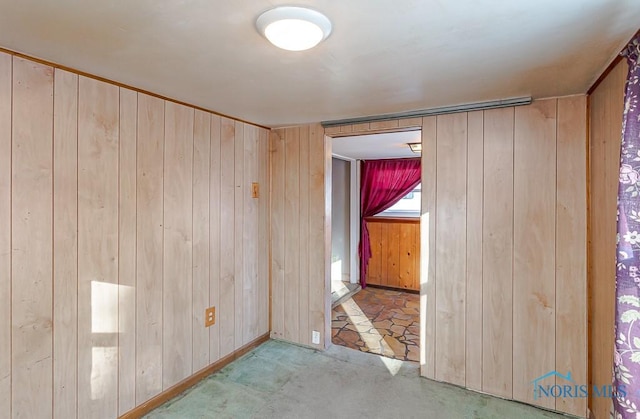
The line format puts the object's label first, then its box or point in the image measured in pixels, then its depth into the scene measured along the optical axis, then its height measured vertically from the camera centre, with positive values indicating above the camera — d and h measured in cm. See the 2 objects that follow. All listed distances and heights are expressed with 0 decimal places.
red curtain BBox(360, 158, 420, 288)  518 +38
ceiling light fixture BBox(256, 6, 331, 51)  122 +72
